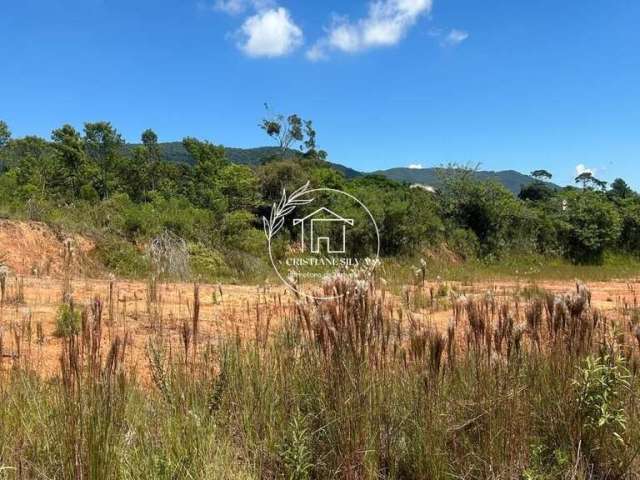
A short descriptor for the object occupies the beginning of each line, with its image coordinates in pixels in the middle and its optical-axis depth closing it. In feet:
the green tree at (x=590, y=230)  87.92
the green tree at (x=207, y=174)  62.27
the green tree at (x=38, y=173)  60.75
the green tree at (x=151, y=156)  90.22
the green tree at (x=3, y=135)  132.87
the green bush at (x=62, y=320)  15.02
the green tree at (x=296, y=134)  102.01
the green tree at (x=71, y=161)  79.51
